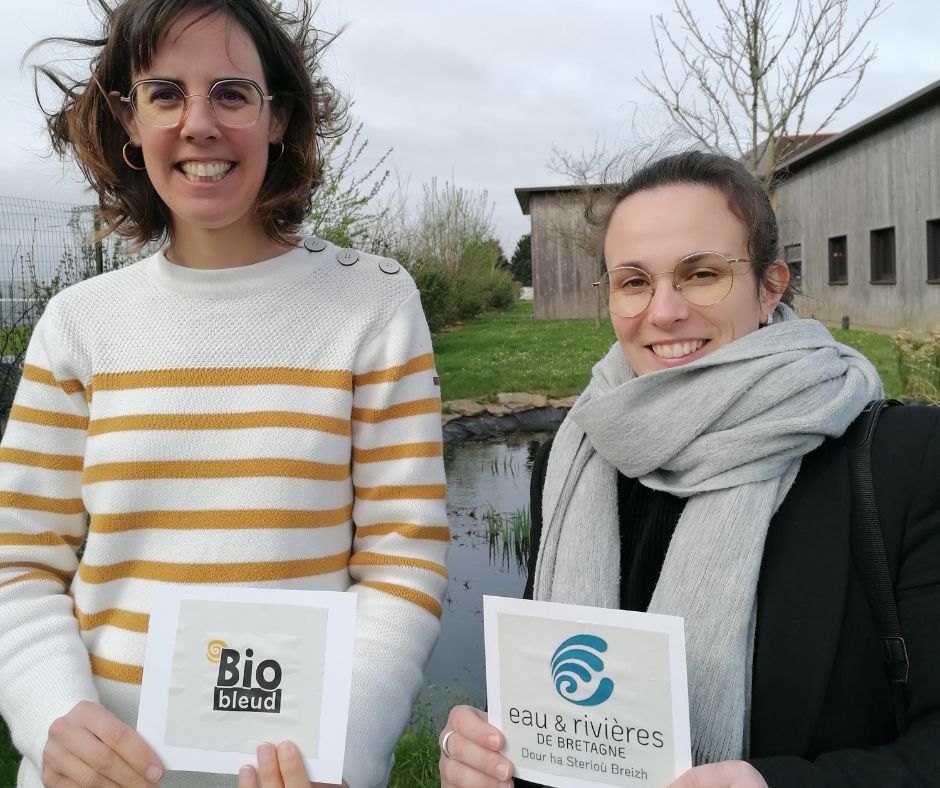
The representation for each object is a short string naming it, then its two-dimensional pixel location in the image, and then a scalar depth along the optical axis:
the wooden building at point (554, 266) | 27.06
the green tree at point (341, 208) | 9.45
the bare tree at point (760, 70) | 8.18
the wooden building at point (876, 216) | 15.22
